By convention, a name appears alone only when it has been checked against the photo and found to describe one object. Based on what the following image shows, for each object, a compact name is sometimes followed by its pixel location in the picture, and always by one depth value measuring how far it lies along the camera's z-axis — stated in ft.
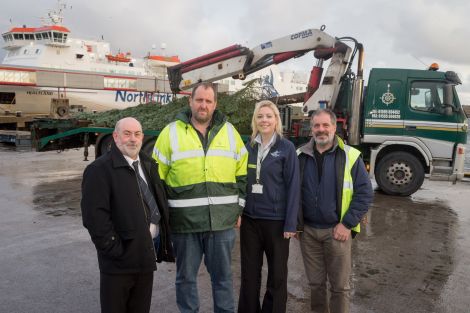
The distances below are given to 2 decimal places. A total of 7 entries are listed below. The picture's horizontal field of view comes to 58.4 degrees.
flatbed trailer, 36.29
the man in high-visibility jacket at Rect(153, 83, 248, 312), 10.39
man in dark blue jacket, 10.81
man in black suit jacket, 8.51
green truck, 28.27
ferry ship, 95.35
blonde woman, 10.71
